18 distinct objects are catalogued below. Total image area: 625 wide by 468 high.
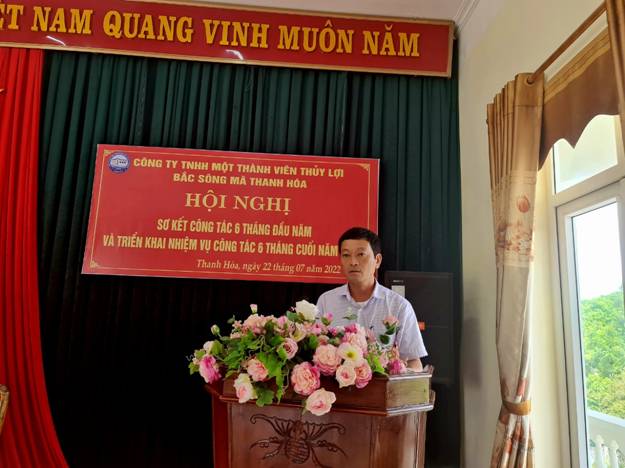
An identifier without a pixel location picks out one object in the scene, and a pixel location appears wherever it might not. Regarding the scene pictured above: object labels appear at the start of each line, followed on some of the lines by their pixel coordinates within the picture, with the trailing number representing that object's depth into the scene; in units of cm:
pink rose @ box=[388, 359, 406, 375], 120
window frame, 208
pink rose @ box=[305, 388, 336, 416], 104
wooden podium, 111
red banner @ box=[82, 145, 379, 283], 300
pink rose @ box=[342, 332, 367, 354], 115
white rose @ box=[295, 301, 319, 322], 125
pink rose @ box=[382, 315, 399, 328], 135
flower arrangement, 107
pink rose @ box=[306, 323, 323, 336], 122
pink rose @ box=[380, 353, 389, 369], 117
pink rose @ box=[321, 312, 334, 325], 129
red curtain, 279
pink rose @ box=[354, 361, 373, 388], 108
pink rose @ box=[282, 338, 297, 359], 112
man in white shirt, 206
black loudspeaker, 263
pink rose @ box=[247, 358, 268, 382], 109
